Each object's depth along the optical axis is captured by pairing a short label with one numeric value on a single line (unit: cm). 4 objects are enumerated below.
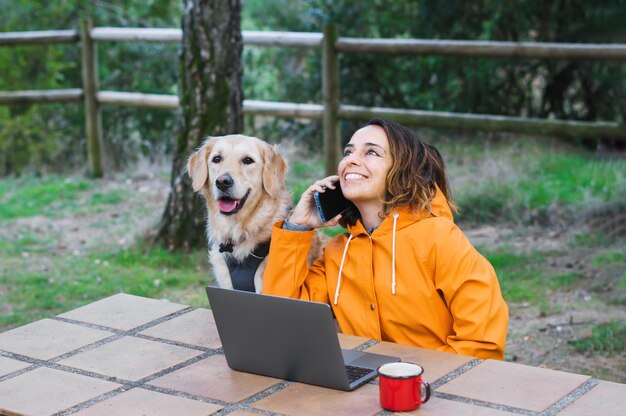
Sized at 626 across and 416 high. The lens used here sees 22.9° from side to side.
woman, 468
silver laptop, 372
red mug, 347
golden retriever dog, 663
